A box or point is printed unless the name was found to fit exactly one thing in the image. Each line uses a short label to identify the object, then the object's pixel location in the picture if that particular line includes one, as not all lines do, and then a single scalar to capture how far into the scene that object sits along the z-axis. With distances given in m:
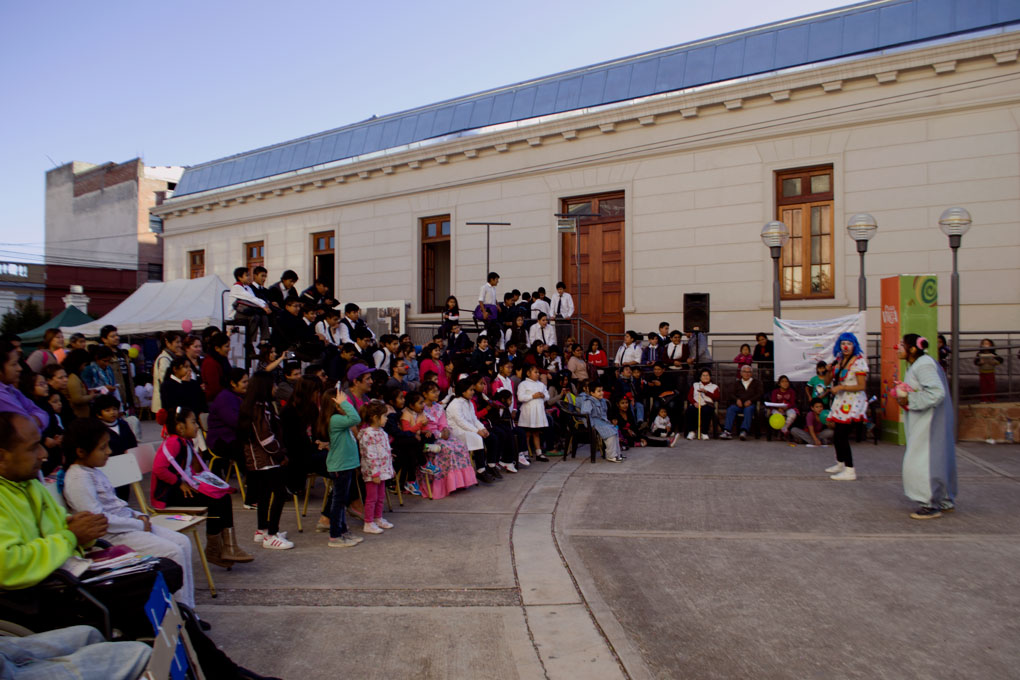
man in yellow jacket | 3.32
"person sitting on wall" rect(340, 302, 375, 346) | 12.09
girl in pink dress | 8.98
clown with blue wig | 9.41
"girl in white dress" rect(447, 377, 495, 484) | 9.70
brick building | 39.78
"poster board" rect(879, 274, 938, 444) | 12.23
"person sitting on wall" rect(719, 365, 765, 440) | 13.47
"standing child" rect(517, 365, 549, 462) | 11.67
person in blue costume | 7.61
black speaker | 15.02
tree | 33.31
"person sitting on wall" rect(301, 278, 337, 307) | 12.72
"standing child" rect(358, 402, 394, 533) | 7.30
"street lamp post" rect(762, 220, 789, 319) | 13.44
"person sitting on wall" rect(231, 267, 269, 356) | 11.37
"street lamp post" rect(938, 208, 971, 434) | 12.00
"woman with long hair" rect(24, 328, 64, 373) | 8.48
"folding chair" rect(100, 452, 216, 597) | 5.05
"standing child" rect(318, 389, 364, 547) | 6.84
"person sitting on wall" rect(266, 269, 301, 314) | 11.94
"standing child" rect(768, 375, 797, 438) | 13.09
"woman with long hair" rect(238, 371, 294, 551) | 6.54
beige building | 14.02
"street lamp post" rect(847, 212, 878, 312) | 12.95
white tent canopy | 19.84
